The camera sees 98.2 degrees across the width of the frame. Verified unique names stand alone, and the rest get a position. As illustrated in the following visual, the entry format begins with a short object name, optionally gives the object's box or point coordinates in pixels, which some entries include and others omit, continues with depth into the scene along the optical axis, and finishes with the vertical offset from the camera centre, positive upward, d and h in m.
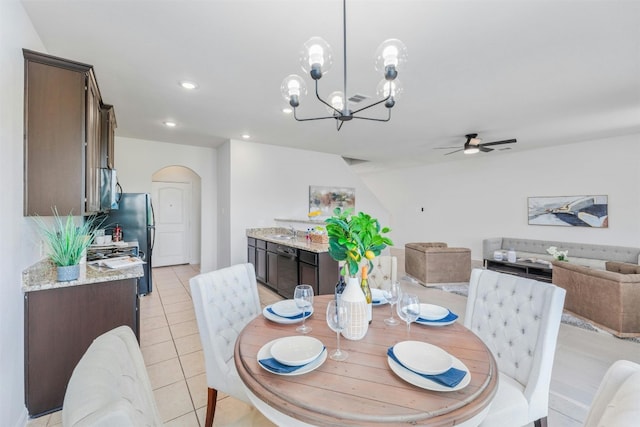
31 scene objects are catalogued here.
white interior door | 6.48 -0.22
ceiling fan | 4.88 +1.18
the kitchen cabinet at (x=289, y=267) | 3.57 -0.80
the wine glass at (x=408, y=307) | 1.31 -0.46
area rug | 3.07 -1.32
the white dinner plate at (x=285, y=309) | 1.55 -0.57
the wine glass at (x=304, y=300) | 1.40 -0.45
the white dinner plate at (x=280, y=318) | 1.46 -0.57
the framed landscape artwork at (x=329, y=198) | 6.35 +0.34
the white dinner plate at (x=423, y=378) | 0.92 -0.58
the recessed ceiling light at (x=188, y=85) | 2.95 +1.38
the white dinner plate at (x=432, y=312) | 1.51 -0.57
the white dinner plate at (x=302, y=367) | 1.01 -0.58
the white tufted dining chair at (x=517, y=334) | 1.30 -0.69
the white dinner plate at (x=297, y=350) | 1.06 -0.57
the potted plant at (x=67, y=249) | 1.90 -0.25
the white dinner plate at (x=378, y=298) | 1.78 -0.57
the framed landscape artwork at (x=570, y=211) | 5.40 +0.01
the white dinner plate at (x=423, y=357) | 1.01 -0.57
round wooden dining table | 0.83 -0.60
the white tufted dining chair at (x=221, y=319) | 1.53 -0.66
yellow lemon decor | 1.30 -0.13
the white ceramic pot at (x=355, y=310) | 1.26 -0.45
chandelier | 1.59 +0.91
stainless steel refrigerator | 4.28 -0.15
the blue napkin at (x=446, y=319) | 1.47 -0.58
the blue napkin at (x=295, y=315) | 1.51 -0.57
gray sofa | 4.96 -0.79
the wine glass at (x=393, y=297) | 1.48 -0.48
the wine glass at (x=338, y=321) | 1.16 -0.46
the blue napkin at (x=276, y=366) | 1.00 -0.57
